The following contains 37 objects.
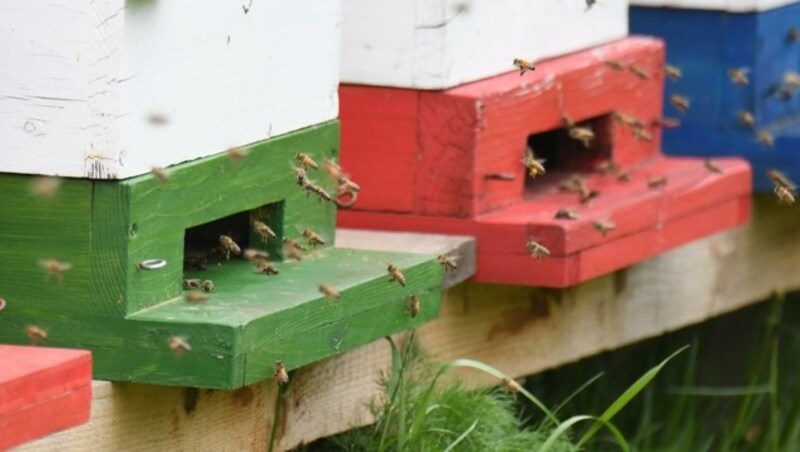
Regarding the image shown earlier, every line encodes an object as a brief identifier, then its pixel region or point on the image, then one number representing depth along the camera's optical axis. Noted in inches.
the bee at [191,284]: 240.1
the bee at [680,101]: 362.9
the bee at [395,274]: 258.8
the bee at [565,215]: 301.8
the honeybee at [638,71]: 347.4
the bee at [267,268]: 253.9
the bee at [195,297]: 230.8
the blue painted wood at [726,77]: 367.1
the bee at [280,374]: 227.5
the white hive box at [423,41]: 297.6
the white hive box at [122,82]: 215.6
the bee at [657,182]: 334.2
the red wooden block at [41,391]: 192.6
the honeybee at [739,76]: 360.7
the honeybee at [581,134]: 324.9
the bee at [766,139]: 364.1
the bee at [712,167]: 352.6
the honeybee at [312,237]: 266.4
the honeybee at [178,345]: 218.9
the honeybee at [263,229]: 258.3
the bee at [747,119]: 366.4
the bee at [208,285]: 240.4
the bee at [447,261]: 279.9
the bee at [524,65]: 301.2
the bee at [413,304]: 264.2
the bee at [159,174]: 223.2
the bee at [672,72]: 364.1
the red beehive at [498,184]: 300.5
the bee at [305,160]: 261.5
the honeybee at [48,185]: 219.6
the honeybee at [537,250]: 293.2
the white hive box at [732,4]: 365.1
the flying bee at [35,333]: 219.5
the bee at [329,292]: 240.6
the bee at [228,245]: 252.7
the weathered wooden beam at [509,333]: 238.7
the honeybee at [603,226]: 303.5
